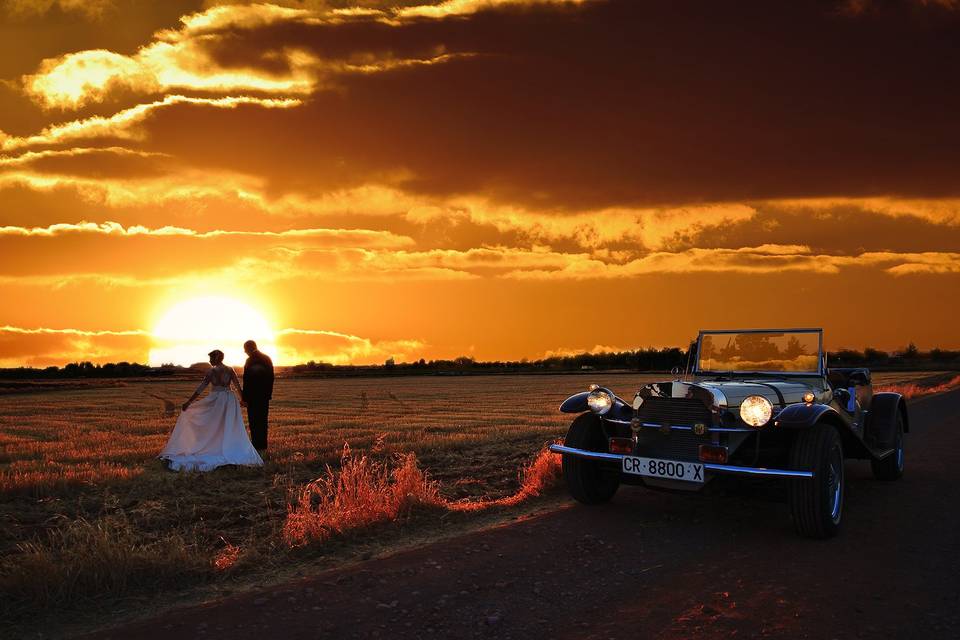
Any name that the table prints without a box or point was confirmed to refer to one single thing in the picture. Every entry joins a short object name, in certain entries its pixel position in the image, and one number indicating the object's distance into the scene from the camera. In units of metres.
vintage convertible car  7.77
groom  15.97
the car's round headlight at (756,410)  7.89
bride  14.16
